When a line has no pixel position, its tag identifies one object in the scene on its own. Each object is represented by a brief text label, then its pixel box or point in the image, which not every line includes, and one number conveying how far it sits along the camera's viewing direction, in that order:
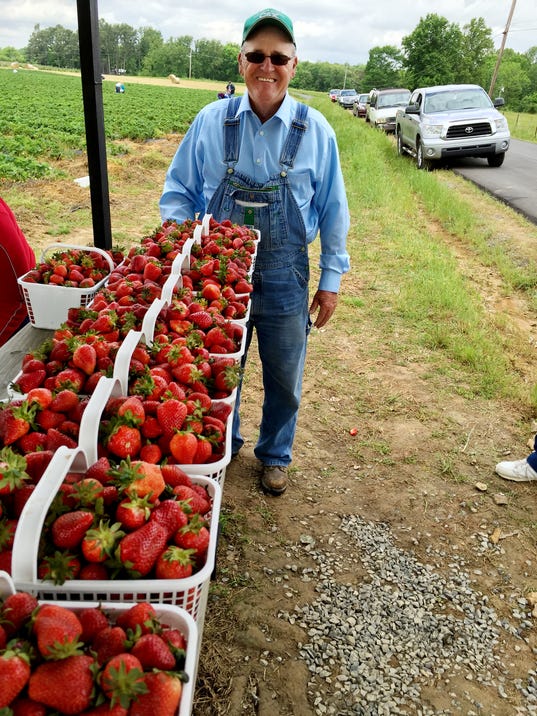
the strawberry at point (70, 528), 1.17
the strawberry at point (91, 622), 1.05
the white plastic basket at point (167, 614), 1.04
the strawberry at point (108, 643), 1.00
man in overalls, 2.75
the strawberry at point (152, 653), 1.00
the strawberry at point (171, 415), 1.58
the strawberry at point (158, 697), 0.95
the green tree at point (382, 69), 86.38
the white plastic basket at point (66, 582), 1.08
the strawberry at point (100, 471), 1.32
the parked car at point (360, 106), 34.66
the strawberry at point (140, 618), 1.04
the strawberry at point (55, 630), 0.95
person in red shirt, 3.15
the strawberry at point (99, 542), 1.17
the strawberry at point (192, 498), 1.35
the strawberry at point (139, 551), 1.18
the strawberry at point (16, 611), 1.01
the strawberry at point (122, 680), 0.92
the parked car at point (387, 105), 23.56
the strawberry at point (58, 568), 1.11
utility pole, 35.56
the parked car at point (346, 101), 50.53
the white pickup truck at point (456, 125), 13.27
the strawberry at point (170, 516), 1.26
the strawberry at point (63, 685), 0.92
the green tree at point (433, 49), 53.81
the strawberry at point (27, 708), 0.92
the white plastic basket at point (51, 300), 2.84
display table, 2.53
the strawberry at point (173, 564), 1.19
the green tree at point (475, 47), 56.62
